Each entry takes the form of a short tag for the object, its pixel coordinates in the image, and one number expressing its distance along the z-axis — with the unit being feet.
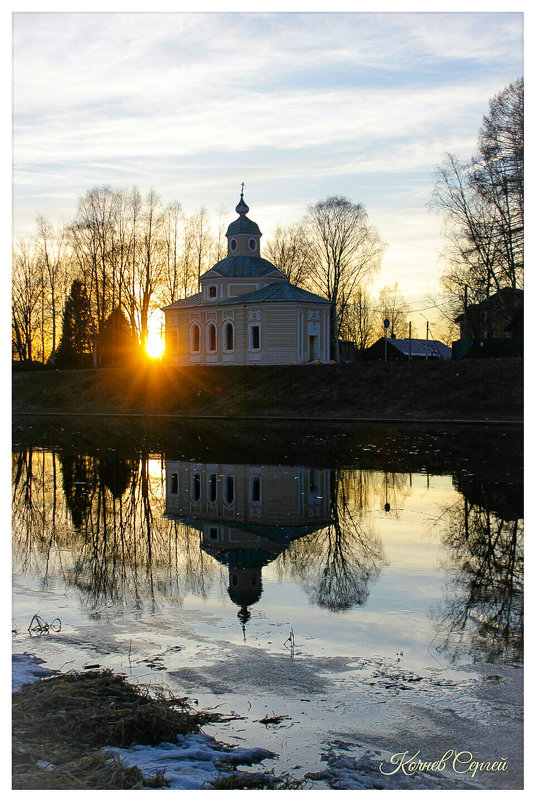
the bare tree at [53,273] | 211.00
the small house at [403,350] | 237.02
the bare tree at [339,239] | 195.62
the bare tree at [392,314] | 318.12
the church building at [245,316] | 169.17
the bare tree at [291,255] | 224.33
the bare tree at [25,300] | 215.10
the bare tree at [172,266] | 222.28
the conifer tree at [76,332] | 223.30
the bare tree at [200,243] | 229.25
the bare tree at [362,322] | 292.40
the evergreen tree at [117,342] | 225.56
